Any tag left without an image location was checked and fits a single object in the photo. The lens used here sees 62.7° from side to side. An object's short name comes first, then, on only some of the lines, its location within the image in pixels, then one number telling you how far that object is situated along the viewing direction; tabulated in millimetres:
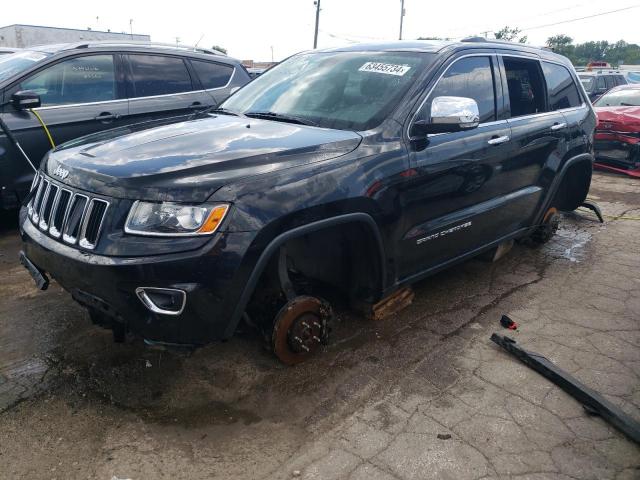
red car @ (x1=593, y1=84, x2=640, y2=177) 8539
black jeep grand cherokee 2363
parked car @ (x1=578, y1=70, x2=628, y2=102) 15234
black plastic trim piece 2590
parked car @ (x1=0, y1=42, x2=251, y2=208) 4848
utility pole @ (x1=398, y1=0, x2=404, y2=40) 44750
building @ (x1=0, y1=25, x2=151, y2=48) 31672
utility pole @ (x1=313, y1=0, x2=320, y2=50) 39562
